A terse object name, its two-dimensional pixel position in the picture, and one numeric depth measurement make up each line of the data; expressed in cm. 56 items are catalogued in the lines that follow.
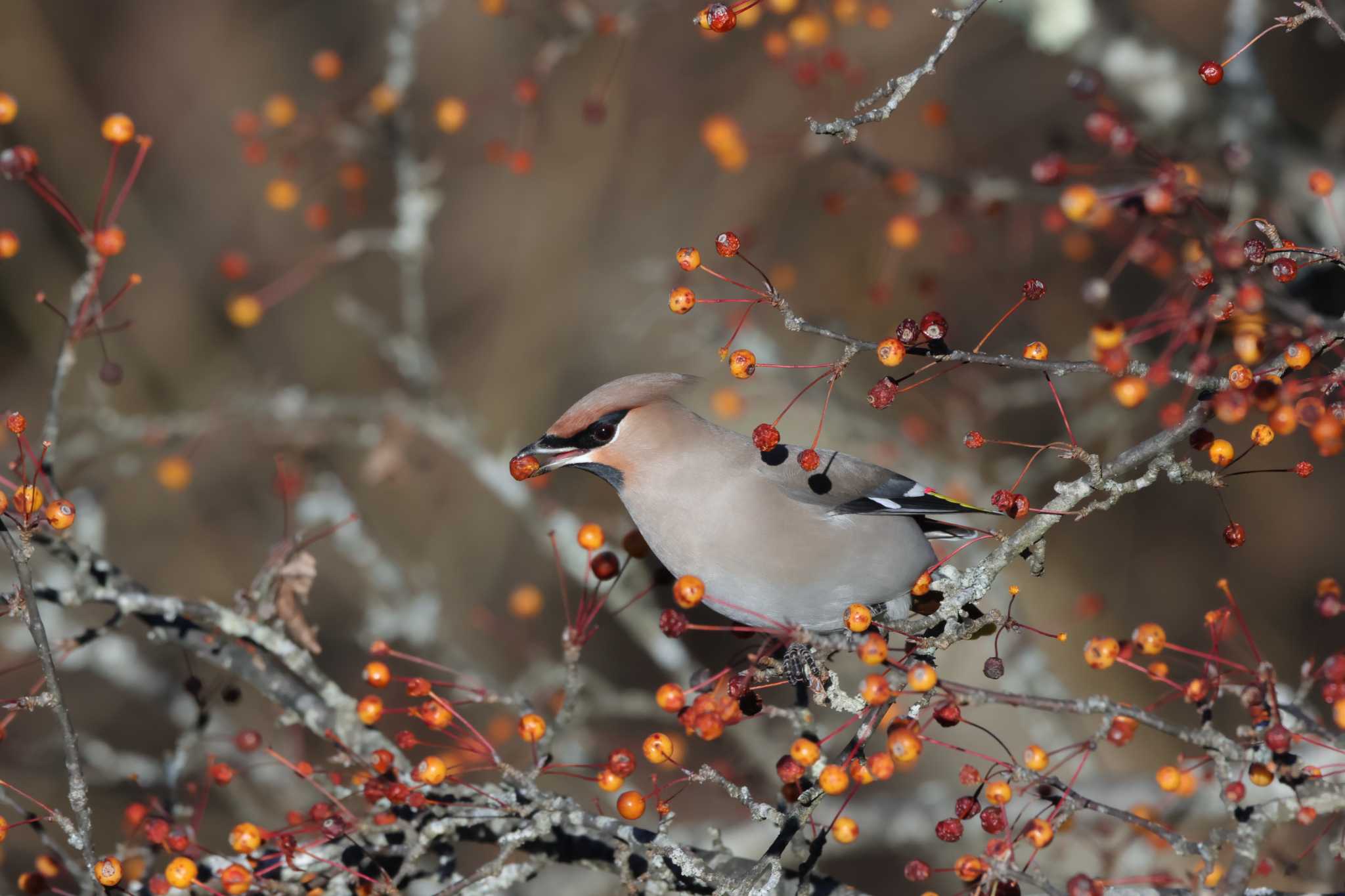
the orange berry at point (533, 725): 567
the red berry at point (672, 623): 531
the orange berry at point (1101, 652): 476
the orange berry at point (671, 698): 491
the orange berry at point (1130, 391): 494
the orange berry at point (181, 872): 512
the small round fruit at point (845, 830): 493
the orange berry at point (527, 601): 1024
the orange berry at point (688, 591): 521
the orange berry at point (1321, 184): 682
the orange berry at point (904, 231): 987
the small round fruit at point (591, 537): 614
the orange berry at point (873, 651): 441
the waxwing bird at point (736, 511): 659
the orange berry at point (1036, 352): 489
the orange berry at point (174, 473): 1031
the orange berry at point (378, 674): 591
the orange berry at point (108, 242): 595
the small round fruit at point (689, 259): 489
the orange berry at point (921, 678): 429
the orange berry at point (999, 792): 477
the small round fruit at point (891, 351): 467
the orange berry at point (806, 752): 470
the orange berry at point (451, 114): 956
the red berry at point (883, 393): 488
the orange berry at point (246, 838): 524
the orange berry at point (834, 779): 468
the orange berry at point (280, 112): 976
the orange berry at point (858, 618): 502
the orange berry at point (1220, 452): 519
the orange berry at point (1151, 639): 478
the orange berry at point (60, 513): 504
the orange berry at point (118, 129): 619
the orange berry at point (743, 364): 490
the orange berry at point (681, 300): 503
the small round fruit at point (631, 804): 531
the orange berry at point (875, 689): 439
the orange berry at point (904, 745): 436
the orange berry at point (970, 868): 437
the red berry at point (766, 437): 533
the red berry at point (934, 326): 469
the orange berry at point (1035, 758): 492
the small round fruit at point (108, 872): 478
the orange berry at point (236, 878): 519
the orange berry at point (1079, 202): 511
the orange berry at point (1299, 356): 462
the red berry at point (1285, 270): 491
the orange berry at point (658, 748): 509
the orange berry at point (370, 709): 587
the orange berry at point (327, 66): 980
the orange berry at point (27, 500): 468
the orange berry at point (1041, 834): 441
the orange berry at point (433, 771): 538
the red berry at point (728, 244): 485
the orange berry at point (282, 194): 1019
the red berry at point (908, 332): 467
